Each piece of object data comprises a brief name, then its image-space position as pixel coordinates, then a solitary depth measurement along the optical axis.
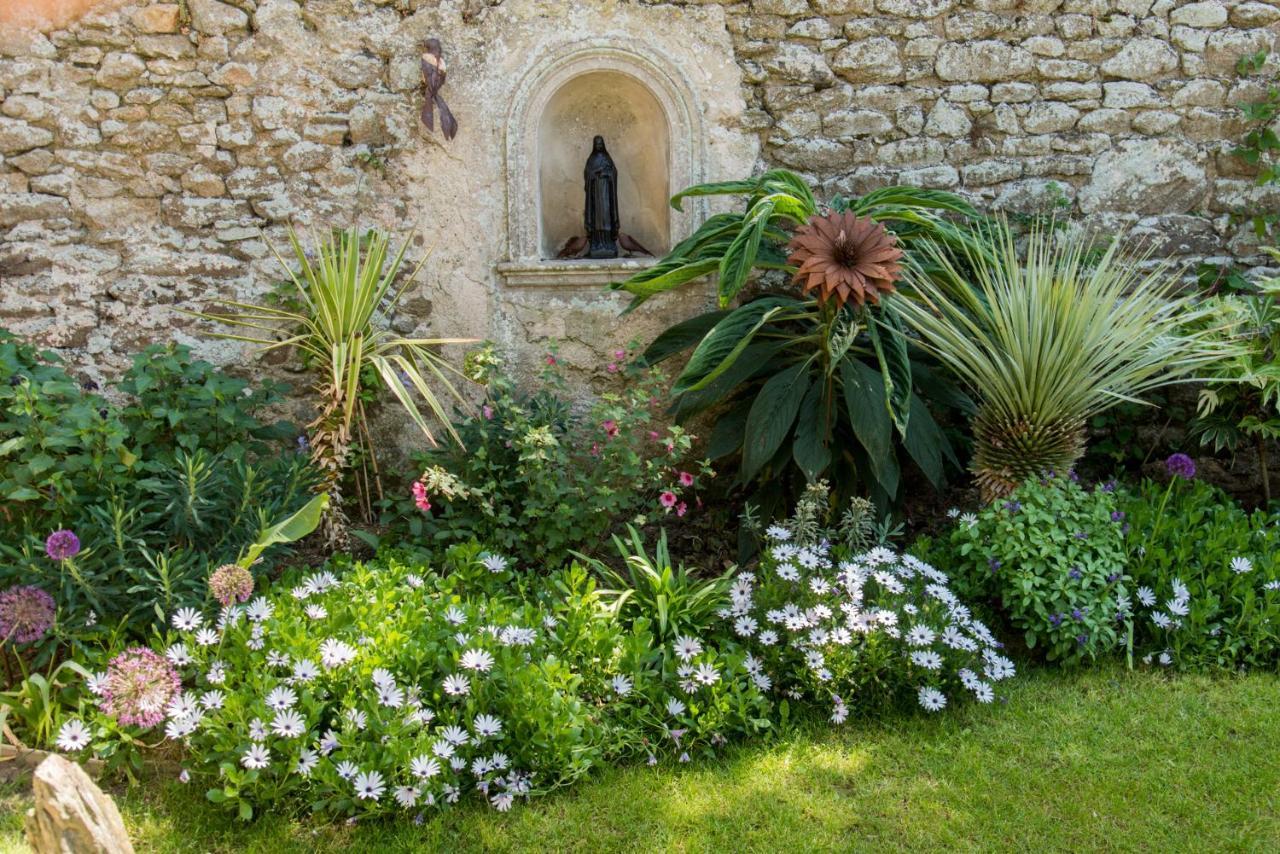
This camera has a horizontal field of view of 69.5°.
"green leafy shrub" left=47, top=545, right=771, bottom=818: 2.20
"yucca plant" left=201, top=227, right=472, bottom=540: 3.32
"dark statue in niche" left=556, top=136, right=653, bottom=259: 4.11
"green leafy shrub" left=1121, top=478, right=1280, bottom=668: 2.92
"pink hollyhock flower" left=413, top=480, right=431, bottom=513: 3.17
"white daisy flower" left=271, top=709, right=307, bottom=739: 2.18
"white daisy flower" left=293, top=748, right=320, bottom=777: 2.16
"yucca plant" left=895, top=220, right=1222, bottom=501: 3.21
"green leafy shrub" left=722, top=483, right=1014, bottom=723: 2.63
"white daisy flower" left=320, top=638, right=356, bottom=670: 2.32
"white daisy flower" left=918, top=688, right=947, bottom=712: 2.60
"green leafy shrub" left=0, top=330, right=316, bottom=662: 2.68
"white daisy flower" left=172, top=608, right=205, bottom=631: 2.46
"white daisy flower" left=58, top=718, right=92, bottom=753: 2.26
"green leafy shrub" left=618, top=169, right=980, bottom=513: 3.23
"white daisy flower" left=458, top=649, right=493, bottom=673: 2.38
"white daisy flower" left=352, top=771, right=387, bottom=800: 2.12
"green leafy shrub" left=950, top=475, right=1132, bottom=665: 2.85
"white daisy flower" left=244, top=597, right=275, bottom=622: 2.51
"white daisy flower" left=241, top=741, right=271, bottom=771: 2.14
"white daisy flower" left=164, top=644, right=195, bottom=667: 2.39
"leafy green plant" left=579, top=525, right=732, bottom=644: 2.80
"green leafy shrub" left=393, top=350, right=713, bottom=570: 3.22
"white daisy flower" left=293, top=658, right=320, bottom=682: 2.31
